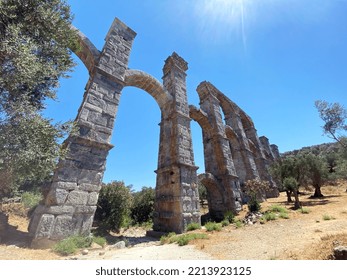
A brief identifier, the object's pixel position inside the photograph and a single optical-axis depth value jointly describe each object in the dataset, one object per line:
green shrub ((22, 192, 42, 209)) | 10.72
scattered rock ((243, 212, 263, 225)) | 9.10
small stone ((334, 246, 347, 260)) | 3.03
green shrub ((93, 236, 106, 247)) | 5.92
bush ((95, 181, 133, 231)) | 11.89
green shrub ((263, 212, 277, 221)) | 9.17
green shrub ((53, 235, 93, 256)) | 4.64
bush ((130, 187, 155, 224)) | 16.75
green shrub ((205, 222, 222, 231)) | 8.11
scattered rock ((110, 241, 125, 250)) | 6.12
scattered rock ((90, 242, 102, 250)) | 5.48
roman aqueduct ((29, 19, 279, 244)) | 5.64
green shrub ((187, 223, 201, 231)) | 8.66
